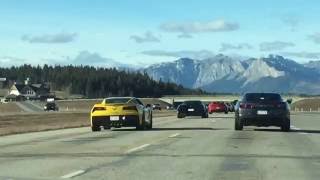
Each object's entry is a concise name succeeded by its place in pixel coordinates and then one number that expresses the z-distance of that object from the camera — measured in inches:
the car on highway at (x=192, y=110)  2194.4
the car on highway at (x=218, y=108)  3255.4
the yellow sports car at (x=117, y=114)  1218.6
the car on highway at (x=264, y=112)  1178.6
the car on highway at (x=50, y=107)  4945.9
